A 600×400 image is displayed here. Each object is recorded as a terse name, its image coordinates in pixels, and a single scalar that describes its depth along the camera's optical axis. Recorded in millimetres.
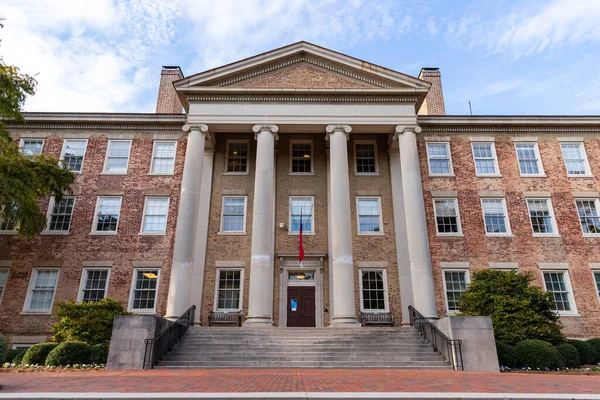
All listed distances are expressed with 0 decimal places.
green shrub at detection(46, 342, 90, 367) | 13702
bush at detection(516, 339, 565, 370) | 13711
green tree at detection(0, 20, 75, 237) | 15750
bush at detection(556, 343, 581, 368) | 14633
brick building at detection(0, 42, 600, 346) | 20469
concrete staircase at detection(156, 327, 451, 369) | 13523
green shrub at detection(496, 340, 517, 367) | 14227
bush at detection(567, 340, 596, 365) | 16453
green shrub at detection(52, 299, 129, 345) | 16094
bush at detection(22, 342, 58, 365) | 14344
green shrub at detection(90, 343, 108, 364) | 14266
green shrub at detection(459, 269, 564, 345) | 15156
